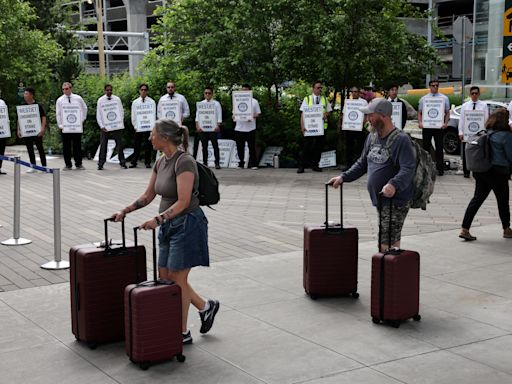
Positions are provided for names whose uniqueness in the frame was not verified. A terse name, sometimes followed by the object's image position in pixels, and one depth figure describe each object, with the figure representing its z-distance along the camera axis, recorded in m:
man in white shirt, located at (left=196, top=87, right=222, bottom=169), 17.78
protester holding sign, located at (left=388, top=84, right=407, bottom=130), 16.77
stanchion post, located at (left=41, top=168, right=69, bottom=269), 8.35
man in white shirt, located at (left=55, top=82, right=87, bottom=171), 17.73
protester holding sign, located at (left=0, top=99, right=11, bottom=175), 17.02
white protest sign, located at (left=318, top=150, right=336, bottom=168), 17.91
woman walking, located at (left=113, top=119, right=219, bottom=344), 5.74
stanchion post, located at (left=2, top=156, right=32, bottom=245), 9.76
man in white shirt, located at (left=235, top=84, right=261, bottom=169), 17.84
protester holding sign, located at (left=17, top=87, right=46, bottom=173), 17.33
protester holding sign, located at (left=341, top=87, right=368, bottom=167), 17.12
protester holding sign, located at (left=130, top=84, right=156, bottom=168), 18.22
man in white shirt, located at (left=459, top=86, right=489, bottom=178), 15.83
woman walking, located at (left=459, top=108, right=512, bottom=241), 9.68
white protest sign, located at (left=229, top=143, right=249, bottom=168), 18.59
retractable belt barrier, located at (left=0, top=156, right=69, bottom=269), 8.36
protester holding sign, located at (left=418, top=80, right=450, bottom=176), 16.64
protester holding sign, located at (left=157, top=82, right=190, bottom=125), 17.94
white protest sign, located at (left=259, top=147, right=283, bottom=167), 18.59
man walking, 6.72
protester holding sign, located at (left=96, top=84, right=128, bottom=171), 18.20
